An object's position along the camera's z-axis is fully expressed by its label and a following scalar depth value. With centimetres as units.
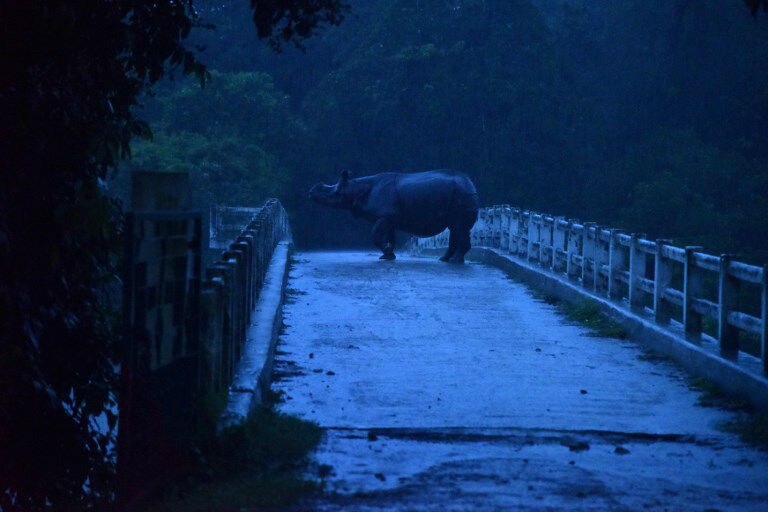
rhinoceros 5003
